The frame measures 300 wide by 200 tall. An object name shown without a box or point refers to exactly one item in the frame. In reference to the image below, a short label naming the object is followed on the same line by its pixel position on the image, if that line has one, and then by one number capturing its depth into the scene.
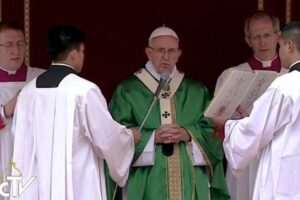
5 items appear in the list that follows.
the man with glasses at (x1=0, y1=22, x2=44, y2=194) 12.69
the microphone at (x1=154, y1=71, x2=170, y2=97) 12.21
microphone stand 12.57
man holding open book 11.06
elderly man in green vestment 12.80
